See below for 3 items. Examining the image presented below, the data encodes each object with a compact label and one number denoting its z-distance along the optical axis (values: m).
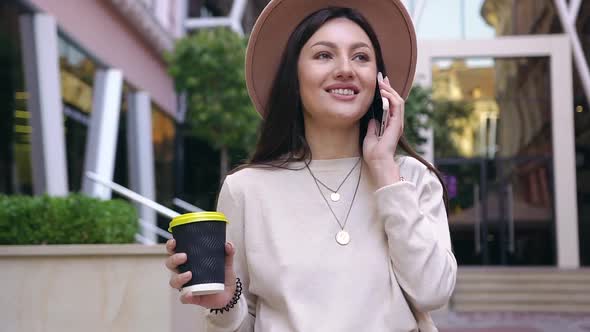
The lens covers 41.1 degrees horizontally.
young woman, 1.80
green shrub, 4.97
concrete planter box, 4.23
